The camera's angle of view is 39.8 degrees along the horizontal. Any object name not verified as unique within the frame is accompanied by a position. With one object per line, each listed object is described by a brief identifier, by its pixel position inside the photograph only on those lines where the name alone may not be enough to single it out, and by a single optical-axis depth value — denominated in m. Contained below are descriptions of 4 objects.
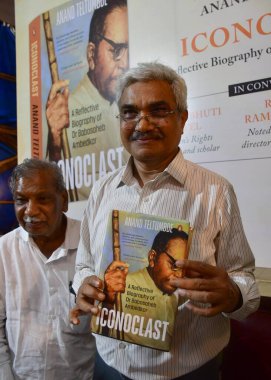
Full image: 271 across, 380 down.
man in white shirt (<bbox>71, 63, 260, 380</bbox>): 0.92
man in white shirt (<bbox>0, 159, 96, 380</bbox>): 1.29
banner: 1.57
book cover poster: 2.19
